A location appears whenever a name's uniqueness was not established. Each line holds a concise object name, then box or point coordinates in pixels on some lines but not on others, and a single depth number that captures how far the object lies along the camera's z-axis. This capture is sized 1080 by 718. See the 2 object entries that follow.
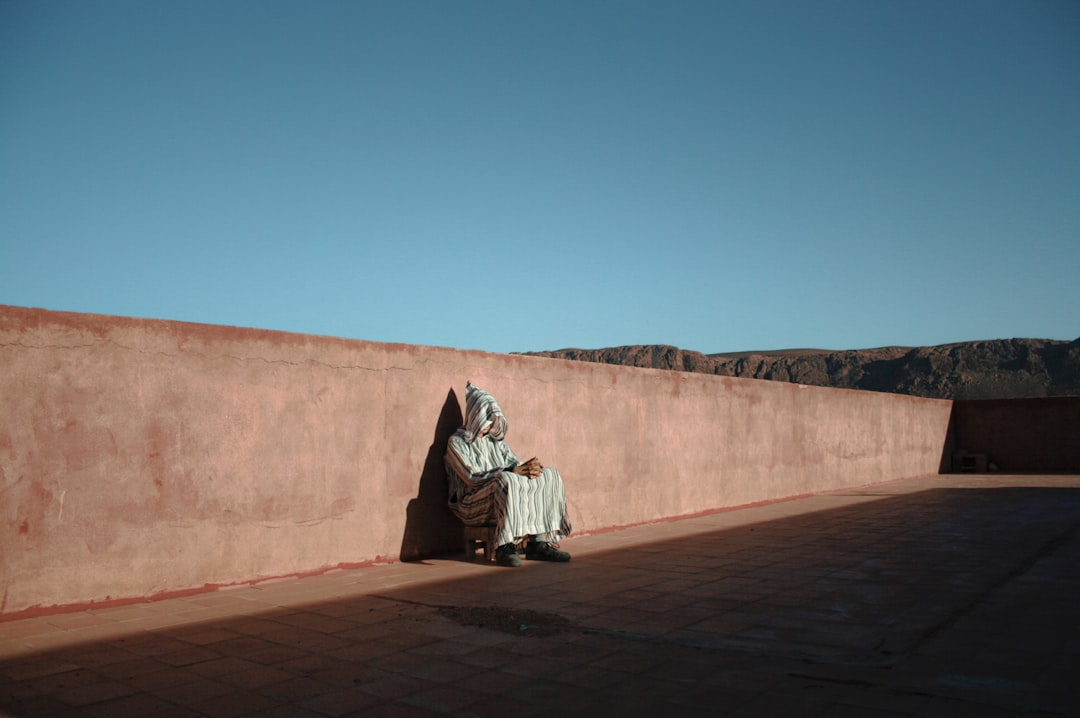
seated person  6.08
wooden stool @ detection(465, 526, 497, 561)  6.19
